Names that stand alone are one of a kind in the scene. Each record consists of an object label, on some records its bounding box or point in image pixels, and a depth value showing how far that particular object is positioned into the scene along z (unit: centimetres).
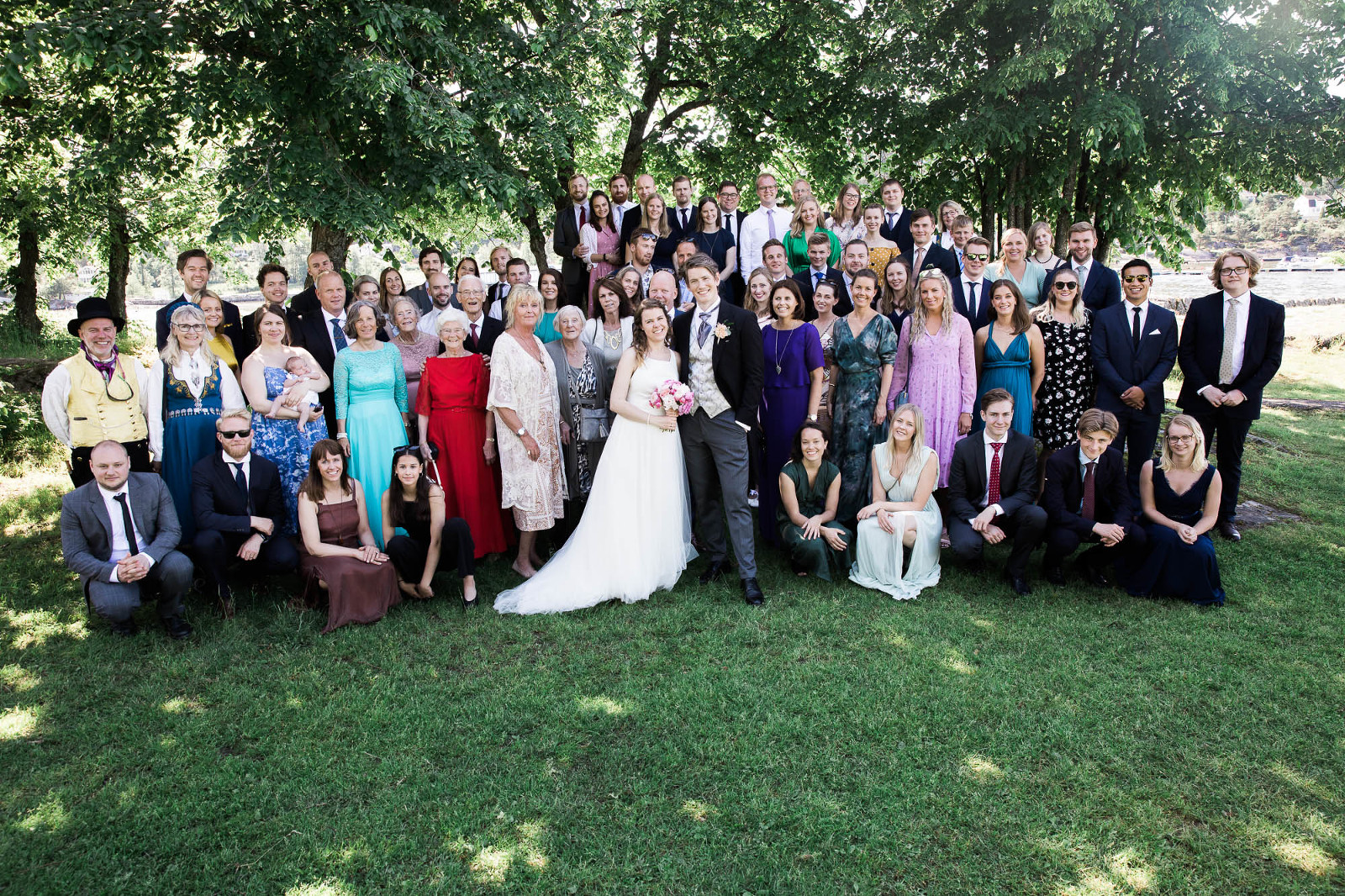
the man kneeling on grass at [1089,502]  586
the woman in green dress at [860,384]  644
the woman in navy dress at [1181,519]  555
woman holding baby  587
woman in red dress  620
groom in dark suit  577
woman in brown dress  533
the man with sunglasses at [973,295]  697
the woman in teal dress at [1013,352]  649
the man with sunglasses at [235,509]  548
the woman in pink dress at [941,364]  643
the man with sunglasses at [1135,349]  651
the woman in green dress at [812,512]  609
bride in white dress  579
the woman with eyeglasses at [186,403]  572
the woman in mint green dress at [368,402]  598
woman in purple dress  621
